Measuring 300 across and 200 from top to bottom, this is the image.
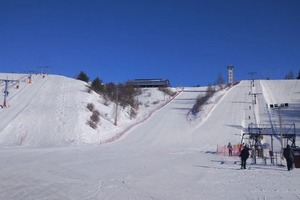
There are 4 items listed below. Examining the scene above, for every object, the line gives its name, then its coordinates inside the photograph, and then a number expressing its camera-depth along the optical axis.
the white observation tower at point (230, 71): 109.89
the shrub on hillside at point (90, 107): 48.57
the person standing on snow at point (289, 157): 18.95
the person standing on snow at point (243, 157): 19.55
